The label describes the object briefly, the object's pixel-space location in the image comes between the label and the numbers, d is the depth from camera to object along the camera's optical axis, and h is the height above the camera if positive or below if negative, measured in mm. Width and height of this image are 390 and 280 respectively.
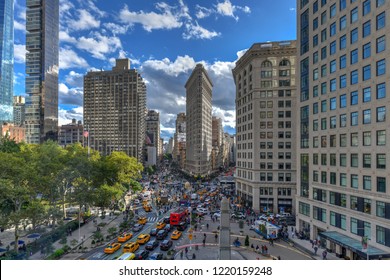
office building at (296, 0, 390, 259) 26750 +2793
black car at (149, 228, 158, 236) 38406 -12466
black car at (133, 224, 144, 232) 41331 -12866
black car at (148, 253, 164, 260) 27594 -11646
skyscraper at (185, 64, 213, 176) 117000 +11515
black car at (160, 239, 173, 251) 32219 -12156
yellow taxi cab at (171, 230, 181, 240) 36719 -12426
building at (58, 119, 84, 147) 167375 +8831
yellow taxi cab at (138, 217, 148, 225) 45194 -12761
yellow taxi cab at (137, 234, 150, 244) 34656 -12214
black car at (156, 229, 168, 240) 36688 -12360
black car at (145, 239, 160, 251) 32094 -12184
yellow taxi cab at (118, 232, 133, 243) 35488 -12485
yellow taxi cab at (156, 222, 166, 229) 41531 -12533
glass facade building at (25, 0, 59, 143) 154250 +48002
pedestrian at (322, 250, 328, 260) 30180 -12415
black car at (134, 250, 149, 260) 28500 -11941
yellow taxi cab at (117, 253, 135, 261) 26038 -11049
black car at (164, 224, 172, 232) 39400 -12315
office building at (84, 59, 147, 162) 147375 +22096
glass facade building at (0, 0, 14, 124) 153250 +54170
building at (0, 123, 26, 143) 144750 +10021
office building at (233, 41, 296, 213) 56750 +4738
